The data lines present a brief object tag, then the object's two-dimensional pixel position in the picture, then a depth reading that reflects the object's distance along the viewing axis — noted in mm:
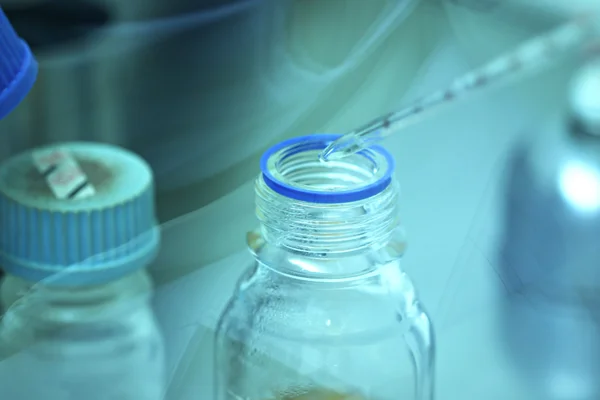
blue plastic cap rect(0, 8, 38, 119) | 601
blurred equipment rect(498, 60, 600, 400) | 740
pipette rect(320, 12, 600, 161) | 611
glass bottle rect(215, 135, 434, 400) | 586
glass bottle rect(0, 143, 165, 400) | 648
